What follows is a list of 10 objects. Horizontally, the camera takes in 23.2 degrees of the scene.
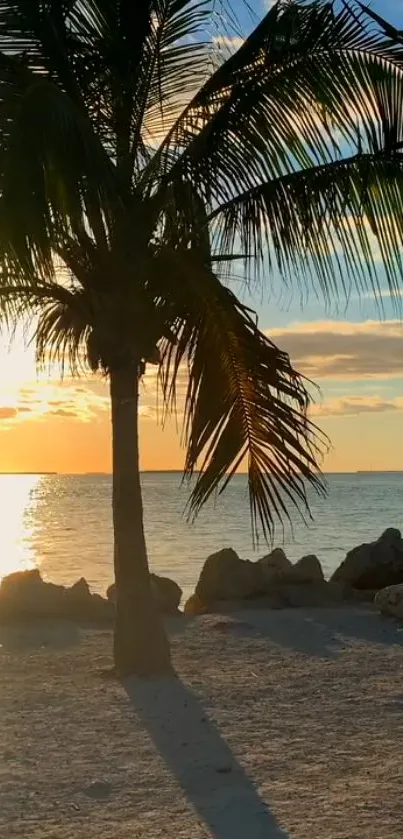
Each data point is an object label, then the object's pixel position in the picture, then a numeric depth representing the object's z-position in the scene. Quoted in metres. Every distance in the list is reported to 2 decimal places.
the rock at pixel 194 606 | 13.45
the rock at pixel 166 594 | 12.77
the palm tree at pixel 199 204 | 7.52
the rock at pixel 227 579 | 13.63
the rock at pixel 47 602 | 12.09
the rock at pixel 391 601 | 11.91
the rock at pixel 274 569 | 13.85
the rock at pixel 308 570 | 13.88
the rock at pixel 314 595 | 13.27
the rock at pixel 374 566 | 15.41
